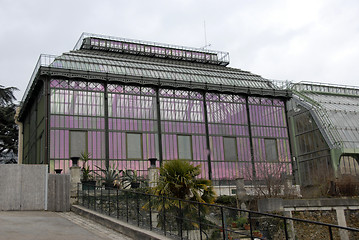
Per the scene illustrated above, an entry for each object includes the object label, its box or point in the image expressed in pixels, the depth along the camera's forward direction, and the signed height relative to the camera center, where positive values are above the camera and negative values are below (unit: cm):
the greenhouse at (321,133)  3788 +446
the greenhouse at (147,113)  3019 +596
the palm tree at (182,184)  1600 +15
